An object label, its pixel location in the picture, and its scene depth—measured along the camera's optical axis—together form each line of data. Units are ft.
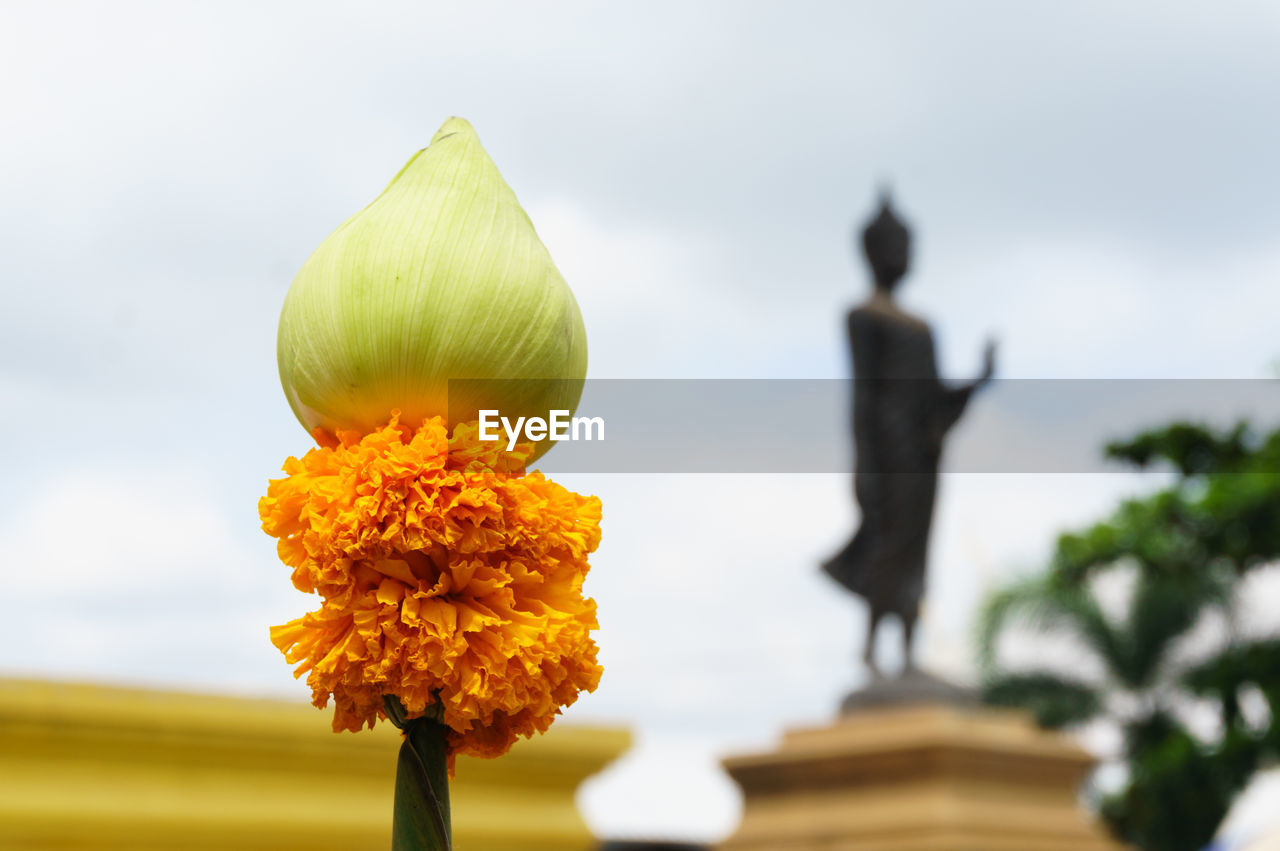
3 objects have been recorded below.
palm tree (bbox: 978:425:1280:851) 29.71
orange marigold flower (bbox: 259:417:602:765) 4.47
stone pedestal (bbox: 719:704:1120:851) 17.26
